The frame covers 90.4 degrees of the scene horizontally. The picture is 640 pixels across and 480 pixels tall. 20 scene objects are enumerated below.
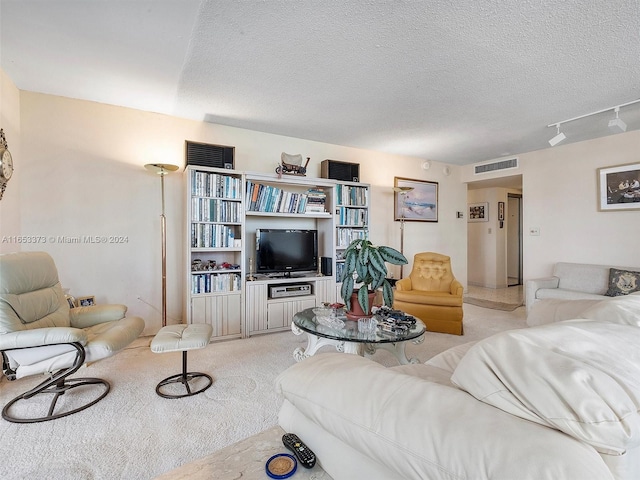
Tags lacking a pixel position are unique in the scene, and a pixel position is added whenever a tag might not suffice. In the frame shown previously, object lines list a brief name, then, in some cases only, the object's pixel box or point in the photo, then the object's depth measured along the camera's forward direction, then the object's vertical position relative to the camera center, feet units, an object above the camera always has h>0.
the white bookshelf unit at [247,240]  10.87 -0.06
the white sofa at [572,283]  12.50 -1.99
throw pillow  11.38 -1.74
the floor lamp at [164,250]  10.05 -0.35
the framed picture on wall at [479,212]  22.78 +1.78
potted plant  7.77 -0.81
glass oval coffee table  7.03 -2.24
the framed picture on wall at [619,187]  12.76 +1.96
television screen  12.14 -0.49
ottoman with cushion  6.88 -2.28
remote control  2.74 -1.90
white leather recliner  6.15 -2.05
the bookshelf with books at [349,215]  13.51 +0.96
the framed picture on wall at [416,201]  17.03 +1.97
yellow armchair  11.43 -2.18
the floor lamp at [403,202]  15.34 +1.89
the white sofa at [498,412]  1.73 -1.14
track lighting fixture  10.49 +4.16
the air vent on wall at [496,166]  16.81 +3.86
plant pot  8.31 -1.94
